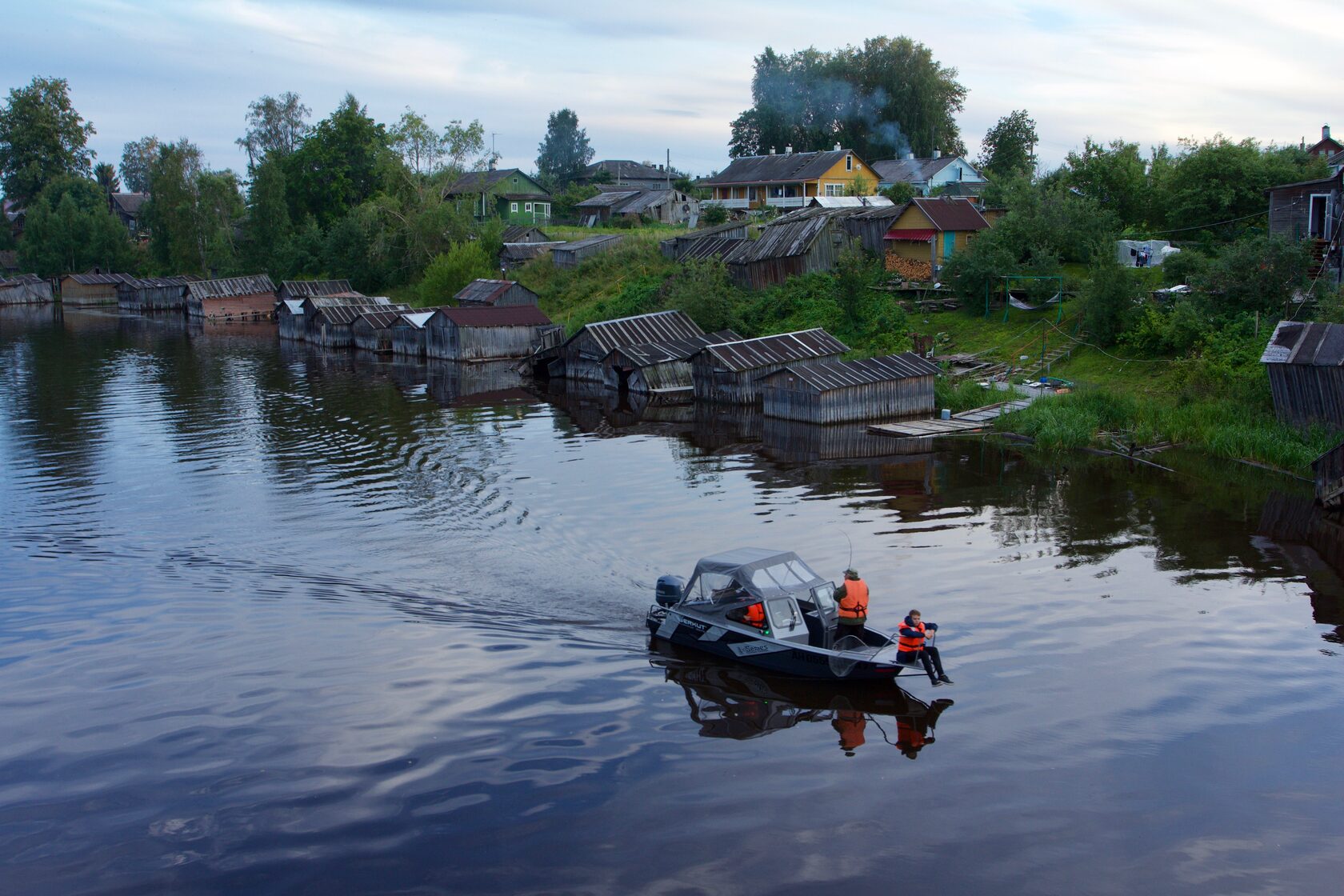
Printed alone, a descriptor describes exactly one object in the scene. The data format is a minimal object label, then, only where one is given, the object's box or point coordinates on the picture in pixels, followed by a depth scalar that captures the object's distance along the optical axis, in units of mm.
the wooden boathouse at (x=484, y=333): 67688
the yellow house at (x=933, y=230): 61344
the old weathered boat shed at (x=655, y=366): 53406
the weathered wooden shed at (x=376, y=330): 75125
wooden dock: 41250
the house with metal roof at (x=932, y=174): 94938
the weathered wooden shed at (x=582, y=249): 81750
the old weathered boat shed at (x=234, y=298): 102375
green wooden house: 108125
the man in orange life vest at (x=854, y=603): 19547
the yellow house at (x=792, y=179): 92438
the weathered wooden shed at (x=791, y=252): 63312
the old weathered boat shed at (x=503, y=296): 75875
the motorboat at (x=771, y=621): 19297
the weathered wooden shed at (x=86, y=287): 123688
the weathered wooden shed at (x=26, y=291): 122938
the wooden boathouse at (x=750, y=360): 49250
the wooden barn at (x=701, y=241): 70938
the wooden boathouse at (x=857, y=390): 43906
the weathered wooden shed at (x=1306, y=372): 32875
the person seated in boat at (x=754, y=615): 20188
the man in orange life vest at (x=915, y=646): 18656
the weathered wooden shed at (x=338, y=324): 78312
